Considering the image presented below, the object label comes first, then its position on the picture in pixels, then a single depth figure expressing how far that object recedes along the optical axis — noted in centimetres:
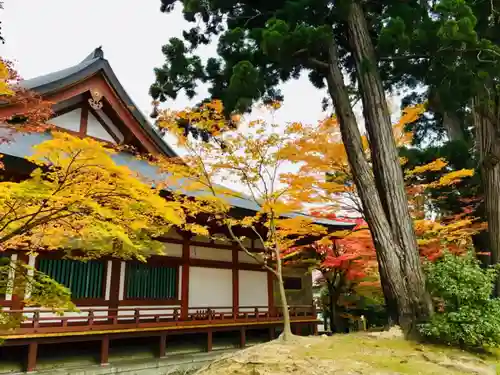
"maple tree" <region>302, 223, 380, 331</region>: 1323
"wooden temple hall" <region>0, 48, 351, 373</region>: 780
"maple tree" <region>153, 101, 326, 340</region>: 863
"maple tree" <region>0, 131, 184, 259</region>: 381
